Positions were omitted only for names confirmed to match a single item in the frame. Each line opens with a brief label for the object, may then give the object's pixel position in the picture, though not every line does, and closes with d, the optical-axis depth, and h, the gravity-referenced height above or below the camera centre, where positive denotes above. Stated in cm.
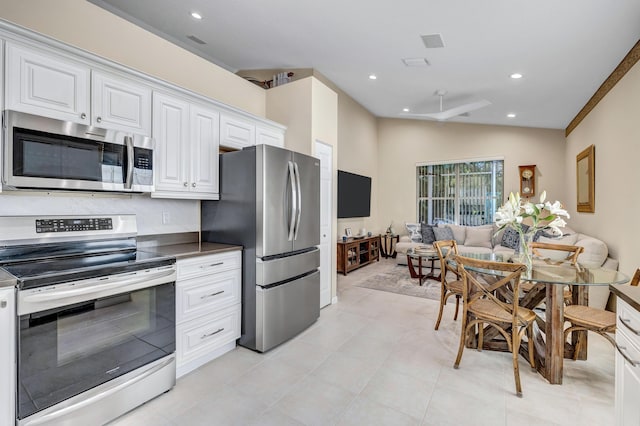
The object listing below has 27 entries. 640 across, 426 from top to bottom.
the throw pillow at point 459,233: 633 -45
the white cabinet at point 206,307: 227 -79
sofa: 349 -50
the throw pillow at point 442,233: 630 -45
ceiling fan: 443 +154
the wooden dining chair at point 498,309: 211 -76
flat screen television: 590 +33
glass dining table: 216 -73
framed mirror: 418 +49
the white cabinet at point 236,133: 293 +78
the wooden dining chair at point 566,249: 269 -37
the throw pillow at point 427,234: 638 -48
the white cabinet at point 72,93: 171 +74
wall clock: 618 +68
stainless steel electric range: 150 -62
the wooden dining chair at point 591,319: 208 -77
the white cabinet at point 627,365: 118 -64
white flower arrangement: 258 -2
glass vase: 259 -35
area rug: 446 -119
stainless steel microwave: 169 +33
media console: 555 -84
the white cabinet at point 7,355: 141 -69
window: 670 +46
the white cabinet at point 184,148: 243 +53
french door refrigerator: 263 -19
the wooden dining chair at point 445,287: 304 -76
